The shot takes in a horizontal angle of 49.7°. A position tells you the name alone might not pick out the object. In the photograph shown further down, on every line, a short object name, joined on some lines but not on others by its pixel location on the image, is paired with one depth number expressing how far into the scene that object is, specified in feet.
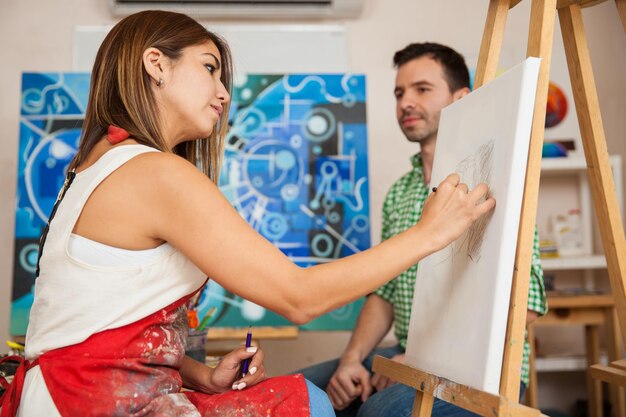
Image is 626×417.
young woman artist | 3.43
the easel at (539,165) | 3.74
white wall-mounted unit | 10.99
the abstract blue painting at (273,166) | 9.91
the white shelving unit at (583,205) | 9.98
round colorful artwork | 11.57
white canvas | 3.74
